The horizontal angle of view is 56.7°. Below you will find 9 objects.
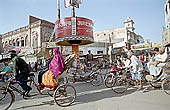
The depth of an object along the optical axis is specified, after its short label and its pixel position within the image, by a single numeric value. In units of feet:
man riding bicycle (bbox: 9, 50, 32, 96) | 15.87
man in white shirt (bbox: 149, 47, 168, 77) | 21.22
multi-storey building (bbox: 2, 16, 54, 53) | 89.71
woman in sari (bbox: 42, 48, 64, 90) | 16.23
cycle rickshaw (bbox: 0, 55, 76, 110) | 15.07
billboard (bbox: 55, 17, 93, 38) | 45.57
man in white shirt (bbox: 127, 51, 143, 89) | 23.03
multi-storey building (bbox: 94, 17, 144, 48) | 133.49
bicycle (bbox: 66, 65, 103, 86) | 27.73
